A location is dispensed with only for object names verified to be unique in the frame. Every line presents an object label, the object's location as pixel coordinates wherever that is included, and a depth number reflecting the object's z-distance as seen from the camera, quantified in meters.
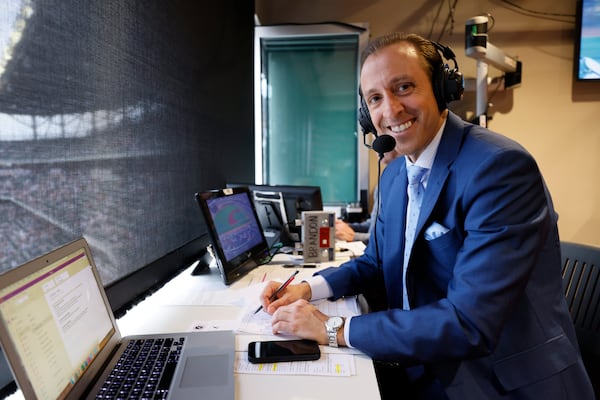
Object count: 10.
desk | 0.75
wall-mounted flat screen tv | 3.03
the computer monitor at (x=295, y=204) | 2.05
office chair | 1.21
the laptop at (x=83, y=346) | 0.55
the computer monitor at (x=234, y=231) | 1.38
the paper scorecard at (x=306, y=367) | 0.81
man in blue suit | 0.86
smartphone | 0.85
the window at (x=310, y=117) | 3.45
